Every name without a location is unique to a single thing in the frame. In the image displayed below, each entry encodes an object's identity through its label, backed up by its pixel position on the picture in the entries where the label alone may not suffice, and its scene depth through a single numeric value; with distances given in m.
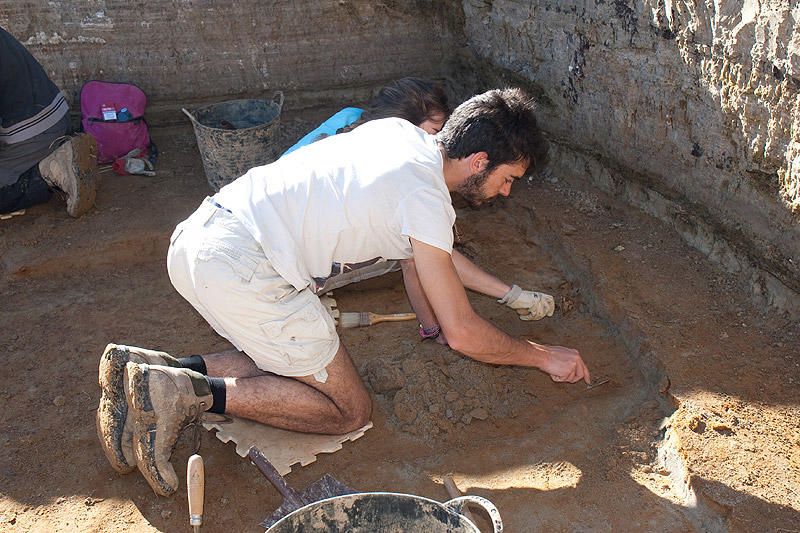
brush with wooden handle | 3.25
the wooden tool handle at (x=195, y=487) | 2.07
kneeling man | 2.18
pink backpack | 4.47
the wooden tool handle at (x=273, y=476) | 2.27
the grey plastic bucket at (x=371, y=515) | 1.85
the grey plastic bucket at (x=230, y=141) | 4.02
